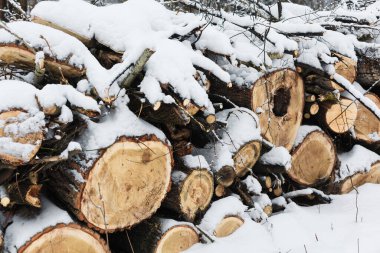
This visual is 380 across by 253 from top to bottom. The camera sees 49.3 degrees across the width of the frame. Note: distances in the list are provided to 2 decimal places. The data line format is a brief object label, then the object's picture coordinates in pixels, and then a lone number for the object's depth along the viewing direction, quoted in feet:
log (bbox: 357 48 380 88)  13.33
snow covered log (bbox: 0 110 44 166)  6.13
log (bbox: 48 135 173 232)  7.12
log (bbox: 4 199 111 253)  6.66
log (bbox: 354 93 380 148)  13.19
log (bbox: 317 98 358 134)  11.70
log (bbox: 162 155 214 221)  8.56
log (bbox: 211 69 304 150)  10.00
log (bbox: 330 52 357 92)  12.21
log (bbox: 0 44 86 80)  7.36
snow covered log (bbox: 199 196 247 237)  8.93
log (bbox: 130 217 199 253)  8.17
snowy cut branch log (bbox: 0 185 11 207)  6.53
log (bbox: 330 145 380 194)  12.30
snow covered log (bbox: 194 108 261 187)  9.20
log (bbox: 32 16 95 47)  8.64
